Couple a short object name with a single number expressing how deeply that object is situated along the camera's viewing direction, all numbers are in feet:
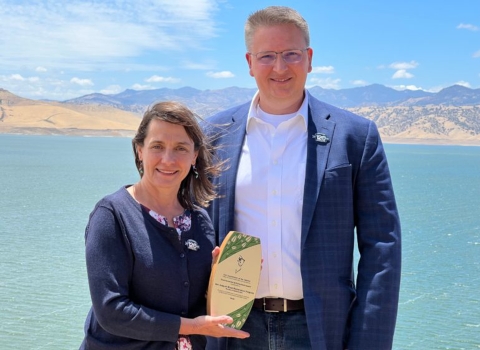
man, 8.82
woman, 7.32
